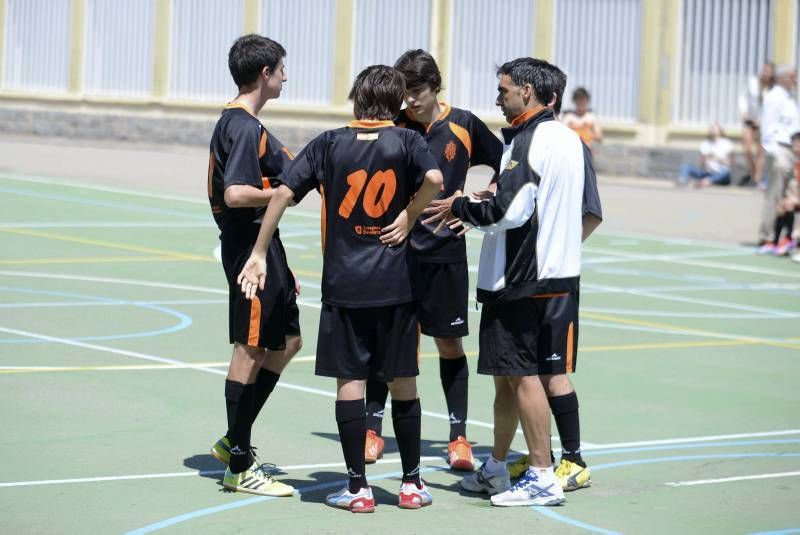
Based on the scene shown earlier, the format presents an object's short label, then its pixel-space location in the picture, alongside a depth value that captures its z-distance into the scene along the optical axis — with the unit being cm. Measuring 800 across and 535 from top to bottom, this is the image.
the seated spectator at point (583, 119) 2422
